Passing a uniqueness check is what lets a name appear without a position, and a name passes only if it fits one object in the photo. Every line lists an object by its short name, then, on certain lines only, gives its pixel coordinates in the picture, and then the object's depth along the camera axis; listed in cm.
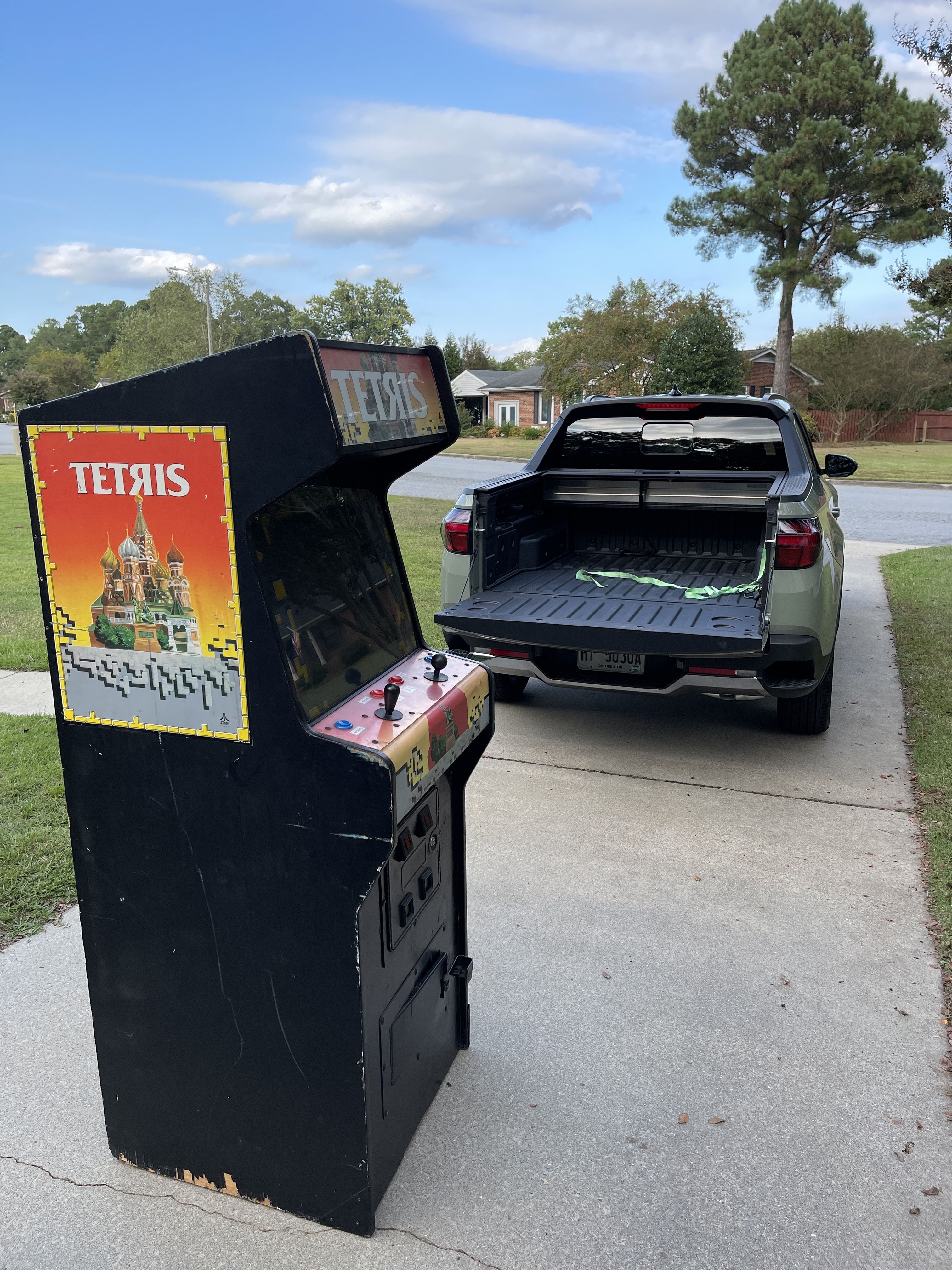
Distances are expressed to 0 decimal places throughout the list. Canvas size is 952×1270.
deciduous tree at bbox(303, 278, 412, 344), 6912
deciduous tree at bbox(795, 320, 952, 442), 4478
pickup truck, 448
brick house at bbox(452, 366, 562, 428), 5931
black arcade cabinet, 184
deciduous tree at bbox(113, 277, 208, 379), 5681
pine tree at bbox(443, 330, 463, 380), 7188
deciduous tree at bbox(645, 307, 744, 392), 2991
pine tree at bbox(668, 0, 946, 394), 2775
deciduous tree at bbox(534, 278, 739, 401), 3525
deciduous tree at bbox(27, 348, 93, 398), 8081
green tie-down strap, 521
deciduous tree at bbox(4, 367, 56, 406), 6366
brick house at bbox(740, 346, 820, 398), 4626
